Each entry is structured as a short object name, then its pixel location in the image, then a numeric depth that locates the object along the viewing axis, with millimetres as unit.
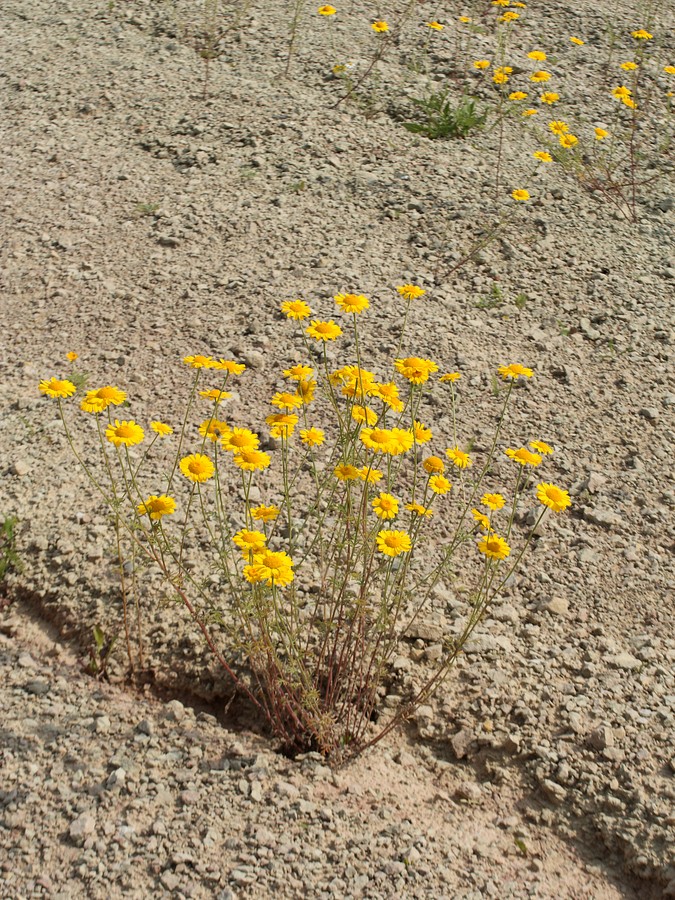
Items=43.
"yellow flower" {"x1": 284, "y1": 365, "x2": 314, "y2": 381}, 2326
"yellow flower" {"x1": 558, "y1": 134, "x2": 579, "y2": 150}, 4121
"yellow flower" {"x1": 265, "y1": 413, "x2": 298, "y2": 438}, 2211
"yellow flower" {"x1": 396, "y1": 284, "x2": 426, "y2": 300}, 2576
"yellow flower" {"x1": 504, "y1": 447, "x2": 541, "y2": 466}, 2328
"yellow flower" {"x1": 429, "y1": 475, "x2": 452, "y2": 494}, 2361
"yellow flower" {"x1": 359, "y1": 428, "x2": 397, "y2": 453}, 2211
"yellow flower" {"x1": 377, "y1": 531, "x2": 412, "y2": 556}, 2285
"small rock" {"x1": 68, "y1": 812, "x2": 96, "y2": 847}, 2117
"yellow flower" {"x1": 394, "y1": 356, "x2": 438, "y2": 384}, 2316
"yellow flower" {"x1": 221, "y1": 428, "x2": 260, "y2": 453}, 2205
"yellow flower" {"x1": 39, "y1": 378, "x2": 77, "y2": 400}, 2371
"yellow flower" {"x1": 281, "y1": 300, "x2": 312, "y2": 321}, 2422
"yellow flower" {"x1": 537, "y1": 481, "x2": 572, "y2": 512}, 2291
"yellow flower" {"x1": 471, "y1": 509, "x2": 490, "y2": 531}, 2232
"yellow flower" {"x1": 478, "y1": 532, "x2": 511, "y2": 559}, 2252
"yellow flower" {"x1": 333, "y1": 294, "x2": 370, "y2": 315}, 2385
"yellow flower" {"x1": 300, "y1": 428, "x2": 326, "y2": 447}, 2391
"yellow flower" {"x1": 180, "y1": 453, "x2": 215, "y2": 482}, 2196
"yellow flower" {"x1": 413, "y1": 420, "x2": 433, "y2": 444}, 2369
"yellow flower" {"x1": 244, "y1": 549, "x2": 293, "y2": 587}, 2064
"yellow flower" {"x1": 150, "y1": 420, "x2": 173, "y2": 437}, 2330
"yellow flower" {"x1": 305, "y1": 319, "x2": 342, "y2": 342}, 2385
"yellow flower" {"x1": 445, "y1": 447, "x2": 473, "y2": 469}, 2348
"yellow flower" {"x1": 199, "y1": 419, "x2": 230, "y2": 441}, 2250
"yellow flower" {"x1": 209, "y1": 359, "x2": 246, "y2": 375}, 2234
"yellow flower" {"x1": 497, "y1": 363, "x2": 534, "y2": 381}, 2498
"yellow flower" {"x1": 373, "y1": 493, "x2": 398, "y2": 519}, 2254
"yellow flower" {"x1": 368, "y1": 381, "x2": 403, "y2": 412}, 2250
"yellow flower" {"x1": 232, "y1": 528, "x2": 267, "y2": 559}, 2104
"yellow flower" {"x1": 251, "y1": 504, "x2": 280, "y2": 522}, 2262
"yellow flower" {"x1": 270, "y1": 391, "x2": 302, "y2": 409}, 2230
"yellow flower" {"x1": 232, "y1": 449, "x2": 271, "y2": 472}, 2193
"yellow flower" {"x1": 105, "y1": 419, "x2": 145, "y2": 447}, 2260
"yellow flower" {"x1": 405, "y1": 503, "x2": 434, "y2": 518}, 2238
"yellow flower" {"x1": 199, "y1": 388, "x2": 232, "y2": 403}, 2226
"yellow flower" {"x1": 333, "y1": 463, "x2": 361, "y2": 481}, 2203
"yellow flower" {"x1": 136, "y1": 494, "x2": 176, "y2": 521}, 2223
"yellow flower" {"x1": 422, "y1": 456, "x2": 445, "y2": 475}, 2369
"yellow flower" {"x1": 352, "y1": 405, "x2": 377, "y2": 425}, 2209
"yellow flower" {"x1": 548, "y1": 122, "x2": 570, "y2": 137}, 4215
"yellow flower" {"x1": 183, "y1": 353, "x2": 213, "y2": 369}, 2355
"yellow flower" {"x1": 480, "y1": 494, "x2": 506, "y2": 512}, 2423
